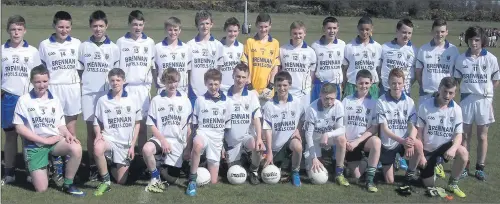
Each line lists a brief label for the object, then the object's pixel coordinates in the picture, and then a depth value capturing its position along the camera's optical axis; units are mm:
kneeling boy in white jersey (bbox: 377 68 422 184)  5906
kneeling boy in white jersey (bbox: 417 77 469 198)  5723
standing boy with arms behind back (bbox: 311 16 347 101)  6727
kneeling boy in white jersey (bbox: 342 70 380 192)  6043
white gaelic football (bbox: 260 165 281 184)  5961
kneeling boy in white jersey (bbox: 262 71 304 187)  6016
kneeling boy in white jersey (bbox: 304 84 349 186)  5977
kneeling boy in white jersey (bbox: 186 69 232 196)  5922
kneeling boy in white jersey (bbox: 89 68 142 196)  5773
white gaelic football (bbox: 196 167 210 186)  5812
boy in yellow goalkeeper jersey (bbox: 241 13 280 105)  6688
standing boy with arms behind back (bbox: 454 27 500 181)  6293
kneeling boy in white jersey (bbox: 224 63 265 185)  5988
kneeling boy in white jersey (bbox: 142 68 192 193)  5766
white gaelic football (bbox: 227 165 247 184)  5957
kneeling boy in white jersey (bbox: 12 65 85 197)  5504
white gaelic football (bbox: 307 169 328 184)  5992
